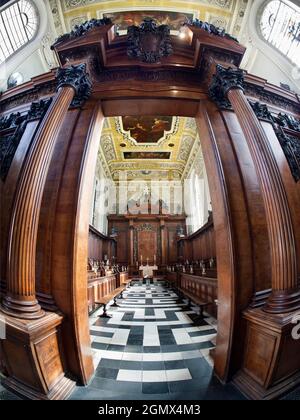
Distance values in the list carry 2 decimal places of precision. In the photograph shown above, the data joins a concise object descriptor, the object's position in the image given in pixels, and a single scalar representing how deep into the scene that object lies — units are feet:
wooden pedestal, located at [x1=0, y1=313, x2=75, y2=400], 5.97
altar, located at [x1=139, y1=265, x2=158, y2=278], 48.82
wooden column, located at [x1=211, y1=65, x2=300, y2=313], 6.86
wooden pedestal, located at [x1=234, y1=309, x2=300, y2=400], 6.20
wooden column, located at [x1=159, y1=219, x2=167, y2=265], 52.17
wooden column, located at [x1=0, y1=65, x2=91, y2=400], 6.09
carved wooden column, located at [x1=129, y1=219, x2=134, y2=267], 51.49
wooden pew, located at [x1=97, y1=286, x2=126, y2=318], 16.20
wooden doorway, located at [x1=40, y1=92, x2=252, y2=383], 7.59
